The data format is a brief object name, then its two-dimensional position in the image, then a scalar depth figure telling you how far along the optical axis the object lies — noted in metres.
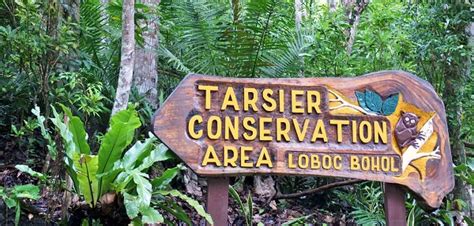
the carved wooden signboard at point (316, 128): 3.21
